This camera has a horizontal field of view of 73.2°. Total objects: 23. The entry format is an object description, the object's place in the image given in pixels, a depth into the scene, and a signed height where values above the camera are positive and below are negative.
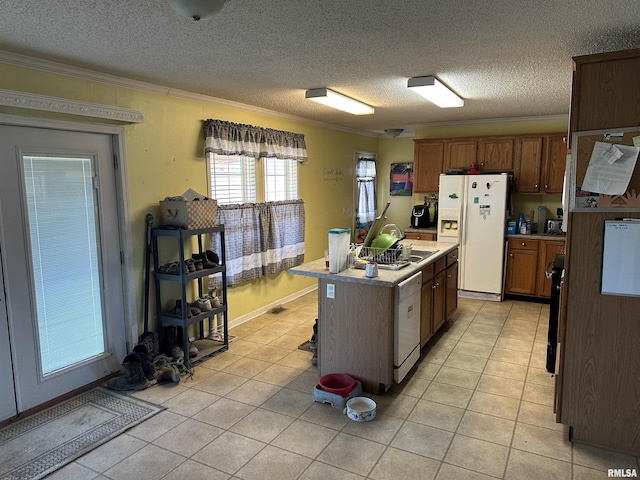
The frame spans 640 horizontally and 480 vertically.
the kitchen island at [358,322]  3.08 -0.95
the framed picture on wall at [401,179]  7.40 +0.22
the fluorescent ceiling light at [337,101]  3.85 +0.88
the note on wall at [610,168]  2.25 +0.11
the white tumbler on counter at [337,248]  3.20 -0.41
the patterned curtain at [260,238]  4.42 -0.51
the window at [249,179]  4.34 +0.16
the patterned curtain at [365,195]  7.12 -0.05
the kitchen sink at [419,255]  3.72 -0.58
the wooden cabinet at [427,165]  6.11 +0.38
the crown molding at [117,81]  2.74 +0.88
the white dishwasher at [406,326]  3.13 -1.02
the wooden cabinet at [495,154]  5.66 +0.49
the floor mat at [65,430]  2.41 -1.48
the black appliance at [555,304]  3.14 -0.83
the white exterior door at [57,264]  2.79 -0.49
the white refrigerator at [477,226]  5.43 -0.45
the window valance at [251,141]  4.16 +0.56
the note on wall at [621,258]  2.28 -0.37
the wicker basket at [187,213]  3.58 -0.16
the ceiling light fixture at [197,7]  1.69 +0.74
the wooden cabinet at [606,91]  2.22 +0.52
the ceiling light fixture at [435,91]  3.44 +0.86
